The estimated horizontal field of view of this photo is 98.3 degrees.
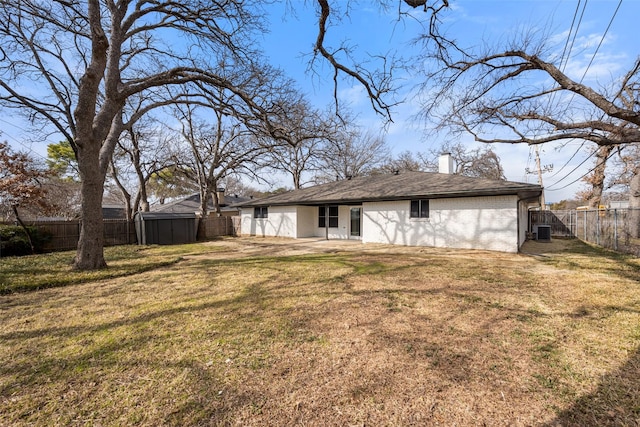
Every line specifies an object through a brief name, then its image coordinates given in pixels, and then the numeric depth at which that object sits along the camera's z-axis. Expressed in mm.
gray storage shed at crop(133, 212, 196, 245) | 14922
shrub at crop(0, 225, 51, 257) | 10617
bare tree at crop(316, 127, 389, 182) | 29133
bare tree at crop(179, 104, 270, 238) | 19844
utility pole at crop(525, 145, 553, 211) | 23828
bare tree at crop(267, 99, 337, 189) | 8566
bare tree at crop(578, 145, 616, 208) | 17094
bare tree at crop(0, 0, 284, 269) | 7176
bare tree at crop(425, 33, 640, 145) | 6133
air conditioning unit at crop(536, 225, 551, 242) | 15321
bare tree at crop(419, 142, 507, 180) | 29297
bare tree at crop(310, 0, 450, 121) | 5077
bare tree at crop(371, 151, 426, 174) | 31284
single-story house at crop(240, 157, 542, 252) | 10759
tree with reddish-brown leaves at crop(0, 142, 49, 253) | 10188
